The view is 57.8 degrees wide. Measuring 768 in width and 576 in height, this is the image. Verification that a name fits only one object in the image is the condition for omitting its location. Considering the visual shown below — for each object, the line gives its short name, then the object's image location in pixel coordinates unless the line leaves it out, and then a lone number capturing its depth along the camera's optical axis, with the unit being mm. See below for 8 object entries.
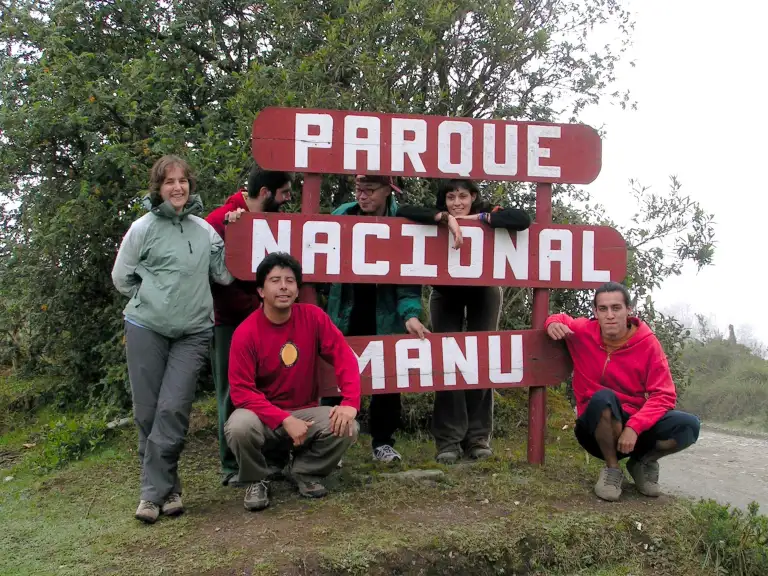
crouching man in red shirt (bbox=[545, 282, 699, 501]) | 3611
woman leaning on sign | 4246
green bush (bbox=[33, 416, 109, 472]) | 5000
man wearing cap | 4258
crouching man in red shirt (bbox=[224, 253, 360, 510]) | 3412
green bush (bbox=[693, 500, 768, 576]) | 3238
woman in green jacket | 3375
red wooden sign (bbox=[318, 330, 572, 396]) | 4062
